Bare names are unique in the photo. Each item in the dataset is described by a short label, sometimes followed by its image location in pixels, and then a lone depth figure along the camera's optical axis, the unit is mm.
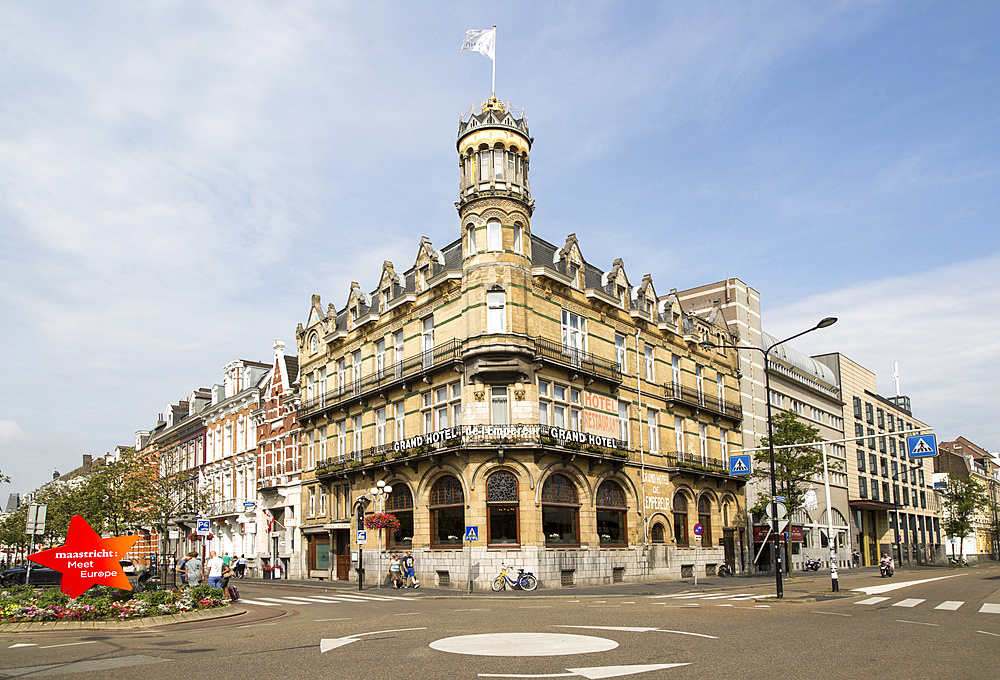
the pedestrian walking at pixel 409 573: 34219
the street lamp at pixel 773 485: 24211
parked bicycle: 32031
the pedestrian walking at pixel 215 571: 23641
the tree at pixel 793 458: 42781
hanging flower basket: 34875
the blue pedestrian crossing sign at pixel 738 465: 33875
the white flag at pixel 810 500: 42531
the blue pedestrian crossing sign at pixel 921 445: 26484
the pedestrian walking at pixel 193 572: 24242
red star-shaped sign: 18234
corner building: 34094
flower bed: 17453
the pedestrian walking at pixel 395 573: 34875
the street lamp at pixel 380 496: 38938
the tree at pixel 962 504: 78625
